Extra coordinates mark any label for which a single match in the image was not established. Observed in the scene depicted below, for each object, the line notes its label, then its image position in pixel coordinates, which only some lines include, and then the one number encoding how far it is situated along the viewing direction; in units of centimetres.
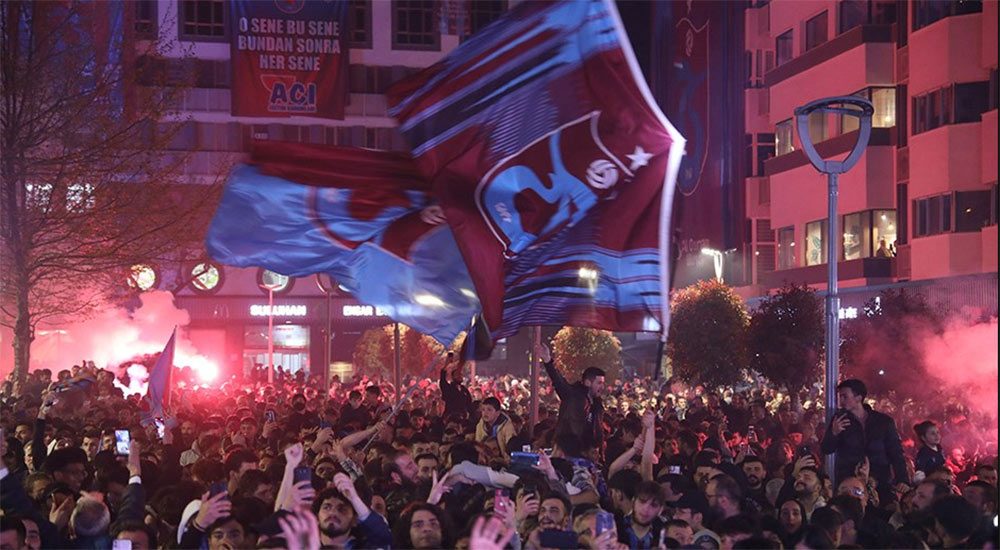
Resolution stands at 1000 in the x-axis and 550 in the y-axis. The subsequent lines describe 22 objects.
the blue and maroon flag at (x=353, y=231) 1233
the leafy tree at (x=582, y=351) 5044
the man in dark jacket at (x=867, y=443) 1266
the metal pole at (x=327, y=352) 3003
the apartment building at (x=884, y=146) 3828
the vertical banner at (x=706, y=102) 4394
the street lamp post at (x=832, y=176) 1317
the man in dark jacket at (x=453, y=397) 2045
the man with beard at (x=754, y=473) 1226
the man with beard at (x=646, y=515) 948
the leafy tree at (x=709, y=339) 4106
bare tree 2594
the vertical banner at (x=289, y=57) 5319
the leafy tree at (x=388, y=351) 5653
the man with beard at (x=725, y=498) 970
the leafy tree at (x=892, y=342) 2906
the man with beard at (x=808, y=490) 1101
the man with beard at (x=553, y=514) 901
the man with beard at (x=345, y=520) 862
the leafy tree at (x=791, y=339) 3434
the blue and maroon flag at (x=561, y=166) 1205
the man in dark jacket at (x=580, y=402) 1435
